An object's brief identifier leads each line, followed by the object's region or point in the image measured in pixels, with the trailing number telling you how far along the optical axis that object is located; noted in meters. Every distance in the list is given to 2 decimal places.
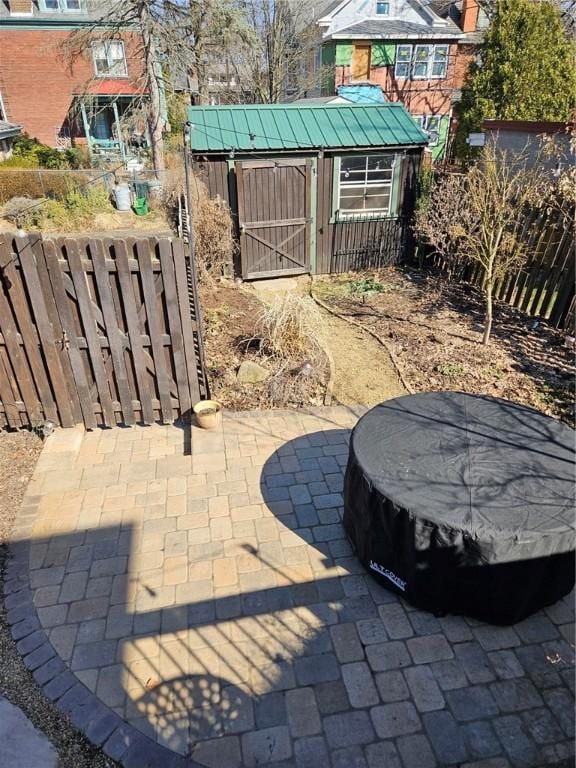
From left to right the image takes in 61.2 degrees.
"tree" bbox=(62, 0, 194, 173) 13.63
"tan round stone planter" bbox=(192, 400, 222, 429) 5.04
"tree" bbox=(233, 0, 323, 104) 22.97
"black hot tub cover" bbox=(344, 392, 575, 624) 2.86
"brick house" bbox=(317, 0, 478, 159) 23.08
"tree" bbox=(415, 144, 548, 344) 6.89
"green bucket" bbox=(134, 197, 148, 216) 13.59
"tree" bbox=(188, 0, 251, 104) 15.32
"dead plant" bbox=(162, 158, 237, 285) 8.96
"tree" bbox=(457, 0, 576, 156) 15.80
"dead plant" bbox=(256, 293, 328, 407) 5.83
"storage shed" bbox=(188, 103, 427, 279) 9.28
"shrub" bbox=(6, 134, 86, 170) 17.94
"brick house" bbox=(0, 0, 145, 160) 21.84
